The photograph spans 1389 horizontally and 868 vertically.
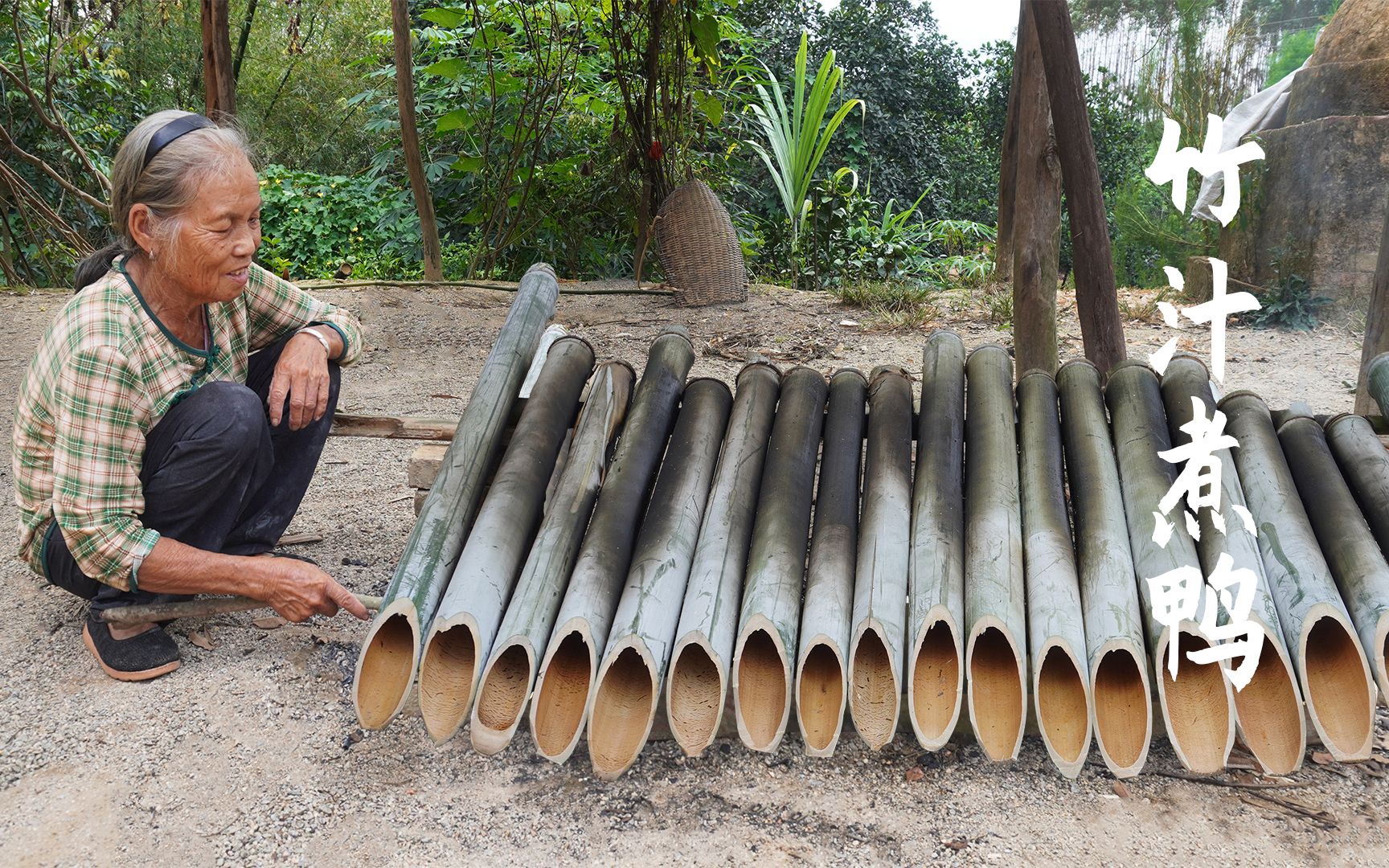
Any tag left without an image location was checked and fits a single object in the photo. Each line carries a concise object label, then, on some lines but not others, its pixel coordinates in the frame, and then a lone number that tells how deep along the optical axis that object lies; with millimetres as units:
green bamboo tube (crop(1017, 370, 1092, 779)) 1939
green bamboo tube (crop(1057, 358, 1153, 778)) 1938
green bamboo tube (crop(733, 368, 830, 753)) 1995
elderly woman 2125
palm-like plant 7887
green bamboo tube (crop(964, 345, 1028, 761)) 1979
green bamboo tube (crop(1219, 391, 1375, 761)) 1927
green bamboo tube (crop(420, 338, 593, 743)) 2051
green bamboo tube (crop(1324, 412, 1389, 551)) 2250
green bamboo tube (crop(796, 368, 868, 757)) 1985
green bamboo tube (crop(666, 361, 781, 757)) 1997
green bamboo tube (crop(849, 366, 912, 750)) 2004
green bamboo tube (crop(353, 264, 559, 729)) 2082
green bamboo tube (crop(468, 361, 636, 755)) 2012
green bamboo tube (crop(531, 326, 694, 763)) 2018
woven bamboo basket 6609
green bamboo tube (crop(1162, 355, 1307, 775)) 1952
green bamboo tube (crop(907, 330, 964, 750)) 1985
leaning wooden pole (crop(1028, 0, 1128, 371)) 3139
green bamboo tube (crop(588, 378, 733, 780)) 1982
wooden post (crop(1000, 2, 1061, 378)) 4020
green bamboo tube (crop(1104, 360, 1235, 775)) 1944
